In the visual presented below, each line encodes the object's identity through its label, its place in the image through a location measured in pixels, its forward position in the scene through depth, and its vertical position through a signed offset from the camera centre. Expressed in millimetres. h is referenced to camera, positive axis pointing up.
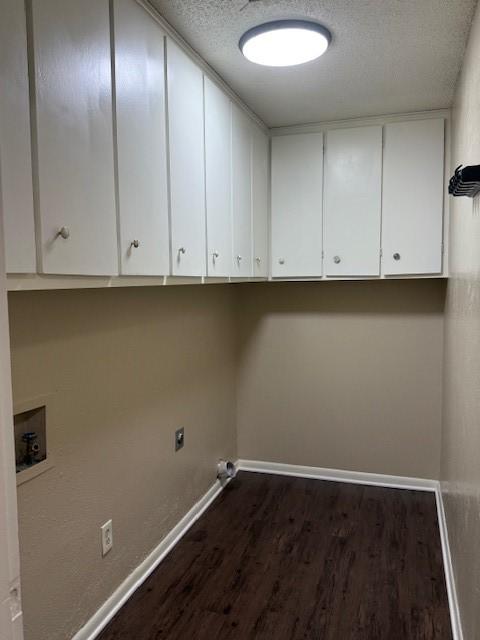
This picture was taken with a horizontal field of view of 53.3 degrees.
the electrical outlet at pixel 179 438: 2652 -820
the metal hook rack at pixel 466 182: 1374 +330
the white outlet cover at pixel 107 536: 1998 -1033
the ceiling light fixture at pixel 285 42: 1872 +1020
